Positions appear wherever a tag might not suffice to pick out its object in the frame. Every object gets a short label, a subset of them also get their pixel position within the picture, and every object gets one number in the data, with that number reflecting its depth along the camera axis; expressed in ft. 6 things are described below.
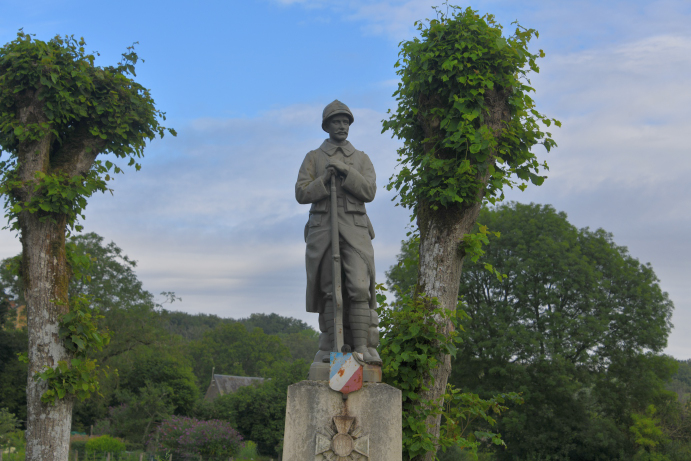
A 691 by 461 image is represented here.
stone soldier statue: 17.06
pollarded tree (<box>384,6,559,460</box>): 23.79
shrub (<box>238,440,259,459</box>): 85.89
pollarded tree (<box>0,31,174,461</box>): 28.43
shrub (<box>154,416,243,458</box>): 75.51
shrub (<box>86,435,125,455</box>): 70.08
